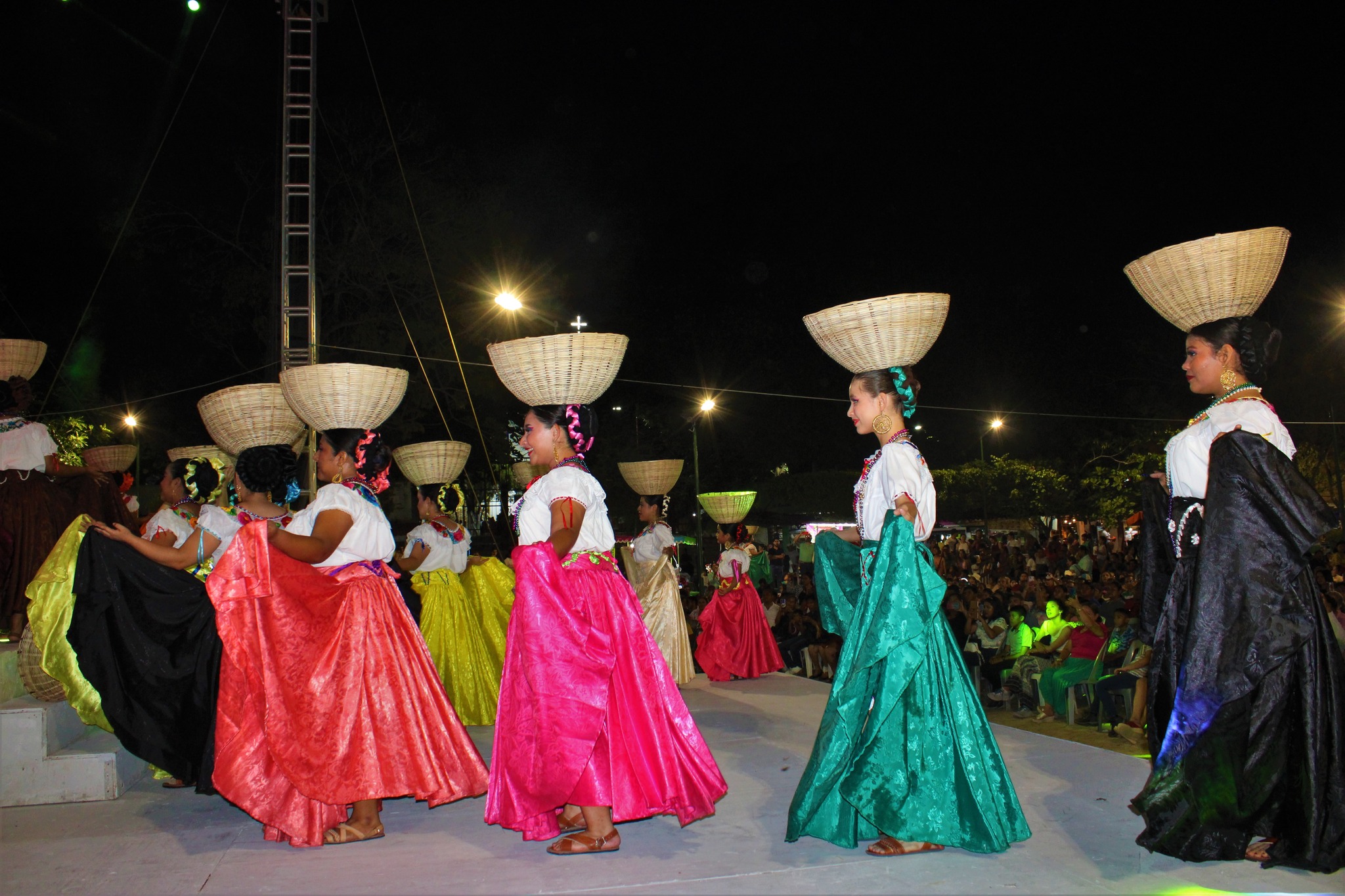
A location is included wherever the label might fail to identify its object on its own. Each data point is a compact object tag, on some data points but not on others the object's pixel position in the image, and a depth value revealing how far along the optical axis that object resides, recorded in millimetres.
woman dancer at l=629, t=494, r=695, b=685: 8836
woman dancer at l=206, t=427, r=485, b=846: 3943
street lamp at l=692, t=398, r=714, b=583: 19848
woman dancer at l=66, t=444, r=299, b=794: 4801
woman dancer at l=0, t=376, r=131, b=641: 6160
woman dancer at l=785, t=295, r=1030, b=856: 3492
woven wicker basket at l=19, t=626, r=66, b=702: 5113
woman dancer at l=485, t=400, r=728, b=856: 3760
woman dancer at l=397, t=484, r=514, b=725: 6980
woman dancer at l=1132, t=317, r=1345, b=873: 3258
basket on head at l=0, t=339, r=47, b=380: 6336
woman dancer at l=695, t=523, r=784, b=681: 9219
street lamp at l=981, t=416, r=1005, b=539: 26528
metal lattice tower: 10250
